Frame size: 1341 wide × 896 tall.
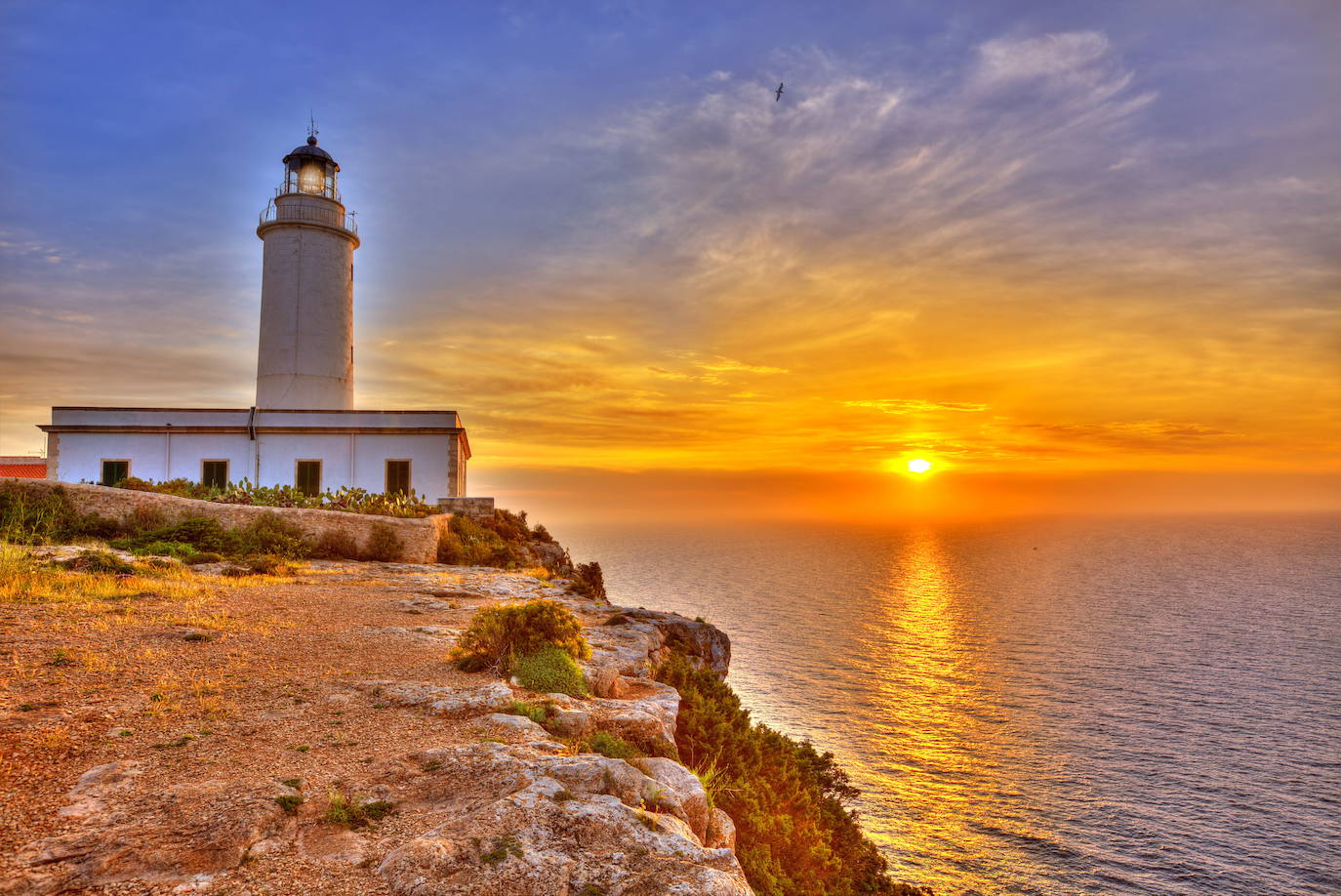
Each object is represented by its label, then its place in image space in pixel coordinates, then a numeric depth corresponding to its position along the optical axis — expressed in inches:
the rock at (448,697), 257.8
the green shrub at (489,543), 767.1
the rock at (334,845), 154.5
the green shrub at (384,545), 693.3
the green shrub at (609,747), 233.6
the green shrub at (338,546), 679.7
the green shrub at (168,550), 549.3
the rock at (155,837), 140.0
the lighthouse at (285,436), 1100.5
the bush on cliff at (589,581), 627.5
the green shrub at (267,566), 540.1
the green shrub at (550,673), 294.7
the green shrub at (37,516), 542.6
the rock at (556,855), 147.8
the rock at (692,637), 535.5
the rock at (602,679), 329.7
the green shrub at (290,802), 170.3
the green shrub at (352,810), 168.7
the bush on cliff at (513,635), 321.7
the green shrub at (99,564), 456.1
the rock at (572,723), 249.1
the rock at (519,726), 233.5
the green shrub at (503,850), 153.4
